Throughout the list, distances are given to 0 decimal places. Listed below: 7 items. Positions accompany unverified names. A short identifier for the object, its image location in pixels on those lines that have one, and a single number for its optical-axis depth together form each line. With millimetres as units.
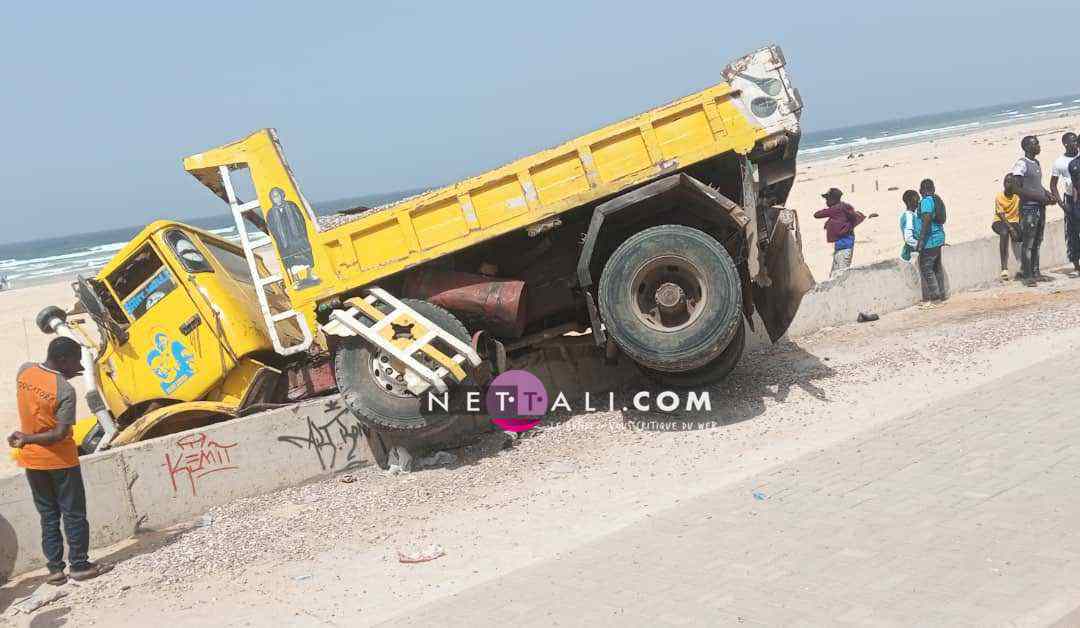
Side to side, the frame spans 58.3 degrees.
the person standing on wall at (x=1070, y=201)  11211
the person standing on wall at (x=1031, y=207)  11070
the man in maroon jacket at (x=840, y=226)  11164
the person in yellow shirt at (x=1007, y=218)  11336
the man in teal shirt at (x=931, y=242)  10594
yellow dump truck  7156
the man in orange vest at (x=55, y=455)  5707
